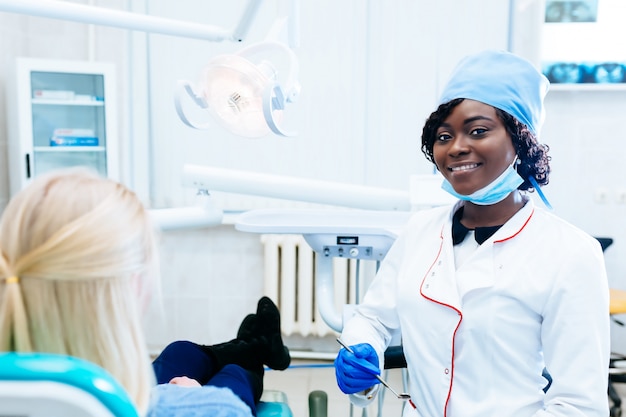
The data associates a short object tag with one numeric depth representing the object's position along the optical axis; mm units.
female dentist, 989
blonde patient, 564
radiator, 2984
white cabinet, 2617
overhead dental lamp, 1011
